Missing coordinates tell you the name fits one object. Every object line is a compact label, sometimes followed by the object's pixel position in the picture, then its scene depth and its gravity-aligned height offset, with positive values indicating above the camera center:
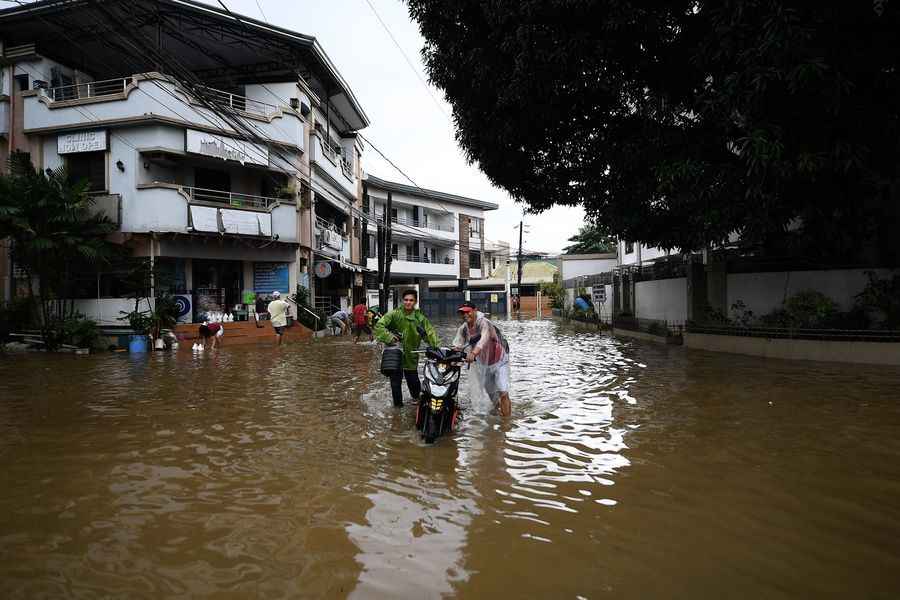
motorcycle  6.02 -0.96
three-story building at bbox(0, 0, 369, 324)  19.77 +6.34
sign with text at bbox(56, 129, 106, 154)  20.02 +5.94
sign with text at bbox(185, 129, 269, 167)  20.30 +5.94
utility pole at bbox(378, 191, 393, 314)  25.89 +2.77
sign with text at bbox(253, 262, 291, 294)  22.88 +1.08
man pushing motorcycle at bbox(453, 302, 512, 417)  7.25 -0.59
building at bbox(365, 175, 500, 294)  41.34 +5.89
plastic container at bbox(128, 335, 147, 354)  16.89 -1.20
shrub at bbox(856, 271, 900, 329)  11.82 +0.11
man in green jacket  7.34 -0.32
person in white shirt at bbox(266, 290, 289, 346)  18.86 -0.34
